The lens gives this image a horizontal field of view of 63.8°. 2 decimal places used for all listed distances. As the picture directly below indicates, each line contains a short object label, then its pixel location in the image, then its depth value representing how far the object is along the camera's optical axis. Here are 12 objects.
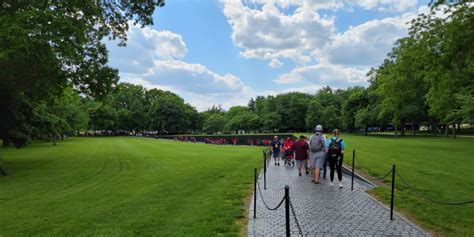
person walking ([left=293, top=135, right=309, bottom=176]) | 15.00
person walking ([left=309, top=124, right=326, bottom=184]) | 12.46
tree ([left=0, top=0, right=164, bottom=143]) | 14.73
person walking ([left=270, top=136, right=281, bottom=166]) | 20.56
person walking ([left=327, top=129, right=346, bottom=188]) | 12.07
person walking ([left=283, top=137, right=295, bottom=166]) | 19.92
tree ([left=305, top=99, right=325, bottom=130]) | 98.01
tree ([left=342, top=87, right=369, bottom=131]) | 84.19
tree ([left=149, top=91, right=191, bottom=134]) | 110.38
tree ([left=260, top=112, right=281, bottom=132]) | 105.46
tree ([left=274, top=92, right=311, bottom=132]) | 109.00
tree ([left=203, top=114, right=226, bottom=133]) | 119.56
